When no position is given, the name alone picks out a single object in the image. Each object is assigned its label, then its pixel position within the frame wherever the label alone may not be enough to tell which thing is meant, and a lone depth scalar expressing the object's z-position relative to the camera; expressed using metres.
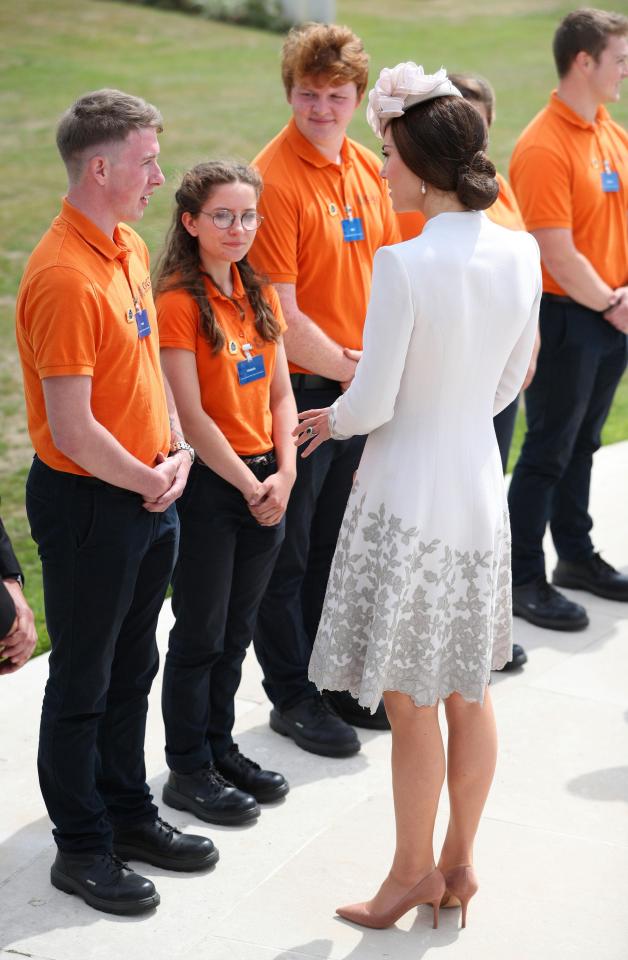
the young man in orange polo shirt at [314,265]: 8.41
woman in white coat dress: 6.08
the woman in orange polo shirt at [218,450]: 7.39
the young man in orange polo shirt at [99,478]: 6.27
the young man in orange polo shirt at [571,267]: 10.30
